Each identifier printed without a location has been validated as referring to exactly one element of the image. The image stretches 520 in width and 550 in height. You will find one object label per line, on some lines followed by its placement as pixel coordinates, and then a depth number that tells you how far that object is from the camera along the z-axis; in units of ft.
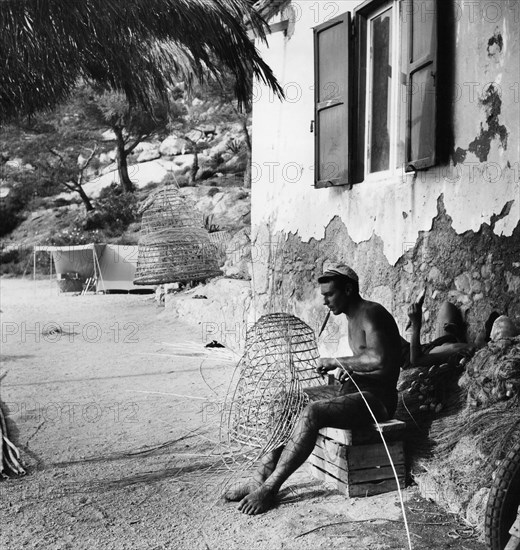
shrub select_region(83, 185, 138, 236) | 96.12
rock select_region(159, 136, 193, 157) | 122.74
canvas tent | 65.57
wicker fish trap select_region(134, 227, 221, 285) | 28.27
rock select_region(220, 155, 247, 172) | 104.22
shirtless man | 13.61
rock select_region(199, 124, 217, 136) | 117.77
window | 18.17
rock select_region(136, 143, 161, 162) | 126.13
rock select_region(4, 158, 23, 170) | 109.60
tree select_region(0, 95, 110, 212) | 97.60
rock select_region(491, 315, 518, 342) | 14.71
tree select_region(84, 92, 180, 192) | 89.81
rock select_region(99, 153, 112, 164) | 128.23
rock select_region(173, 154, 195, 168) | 114.44
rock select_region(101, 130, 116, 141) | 132.37
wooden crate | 13.70
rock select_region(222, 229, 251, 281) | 42.73
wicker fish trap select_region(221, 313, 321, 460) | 14.34
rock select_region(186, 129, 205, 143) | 120.67
